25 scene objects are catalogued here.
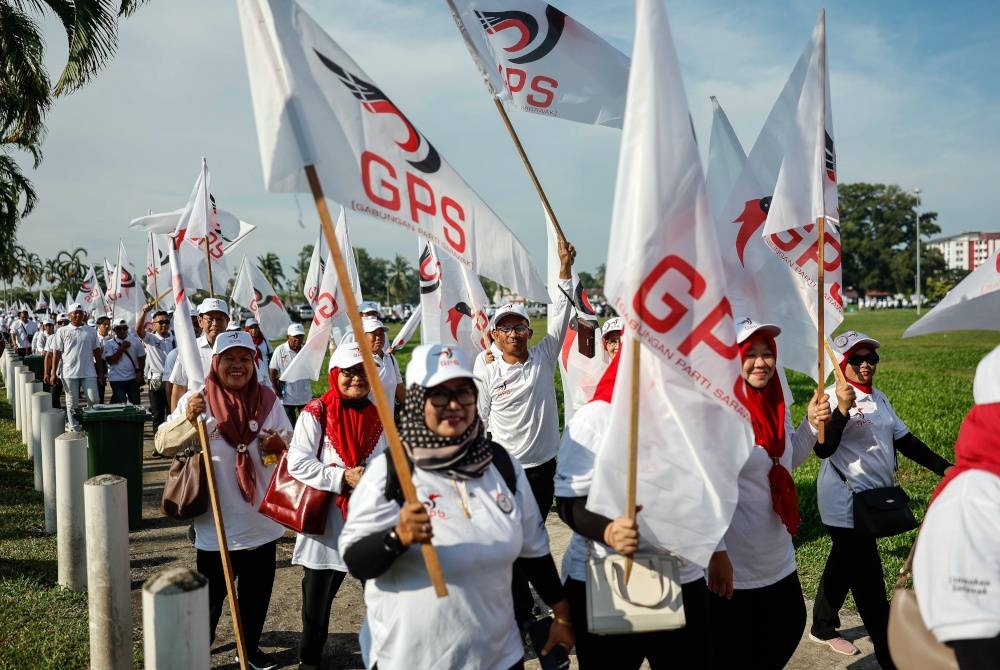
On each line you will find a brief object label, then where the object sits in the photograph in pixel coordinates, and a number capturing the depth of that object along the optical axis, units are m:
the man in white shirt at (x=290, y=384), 11.05
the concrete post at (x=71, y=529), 5.70
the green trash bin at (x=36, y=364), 19.54
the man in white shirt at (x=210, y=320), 7.25
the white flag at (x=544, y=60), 5.30
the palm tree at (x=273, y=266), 82.56
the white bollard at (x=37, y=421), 8.80
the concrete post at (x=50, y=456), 7.08
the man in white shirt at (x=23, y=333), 27.16
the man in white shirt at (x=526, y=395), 6.05
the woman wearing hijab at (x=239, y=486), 4.49
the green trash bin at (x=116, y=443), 7.57
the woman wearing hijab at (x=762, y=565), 3.57
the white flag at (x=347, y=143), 3.17
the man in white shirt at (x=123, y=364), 12.97
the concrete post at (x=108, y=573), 4.25
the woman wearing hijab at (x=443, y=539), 2.63
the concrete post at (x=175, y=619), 2.79
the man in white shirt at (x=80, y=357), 12.85
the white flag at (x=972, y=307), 3.52
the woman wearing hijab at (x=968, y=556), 2.05
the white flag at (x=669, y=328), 2.83
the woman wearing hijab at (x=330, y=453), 4.29
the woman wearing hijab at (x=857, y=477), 4.61
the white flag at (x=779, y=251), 4.52
